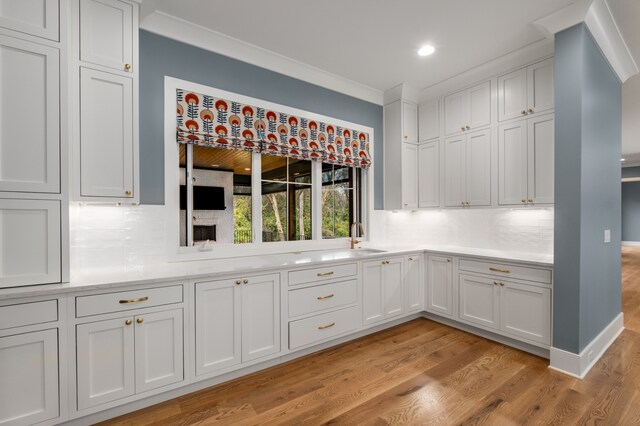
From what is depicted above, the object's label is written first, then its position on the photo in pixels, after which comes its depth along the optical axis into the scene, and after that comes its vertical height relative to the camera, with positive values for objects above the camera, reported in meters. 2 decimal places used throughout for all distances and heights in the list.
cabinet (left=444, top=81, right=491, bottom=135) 3.44 +1.22
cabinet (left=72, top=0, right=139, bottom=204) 2.03 +0.77
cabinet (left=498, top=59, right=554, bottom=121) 2.93 +1.22
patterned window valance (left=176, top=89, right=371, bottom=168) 2.70 +0.83
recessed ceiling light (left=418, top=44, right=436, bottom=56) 2.99 +1.62
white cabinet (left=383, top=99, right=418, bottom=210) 4.02 +0.77
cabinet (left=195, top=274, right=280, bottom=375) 2.22 -0.84
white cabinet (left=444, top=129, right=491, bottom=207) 3.43 +0.50
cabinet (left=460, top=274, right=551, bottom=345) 2.71 -0.92
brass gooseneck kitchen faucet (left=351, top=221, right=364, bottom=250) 3.71 -0.28
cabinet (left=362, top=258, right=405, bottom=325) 3.20 -0.85
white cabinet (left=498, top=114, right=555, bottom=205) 2.91 +0.51
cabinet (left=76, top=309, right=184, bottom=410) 1.84 -0.91
